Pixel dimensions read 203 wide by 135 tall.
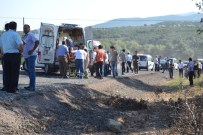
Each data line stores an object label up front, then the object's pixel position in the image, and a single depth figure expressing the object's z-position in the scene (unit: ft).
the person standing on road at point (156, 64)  161.39
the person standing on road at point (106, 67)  91.12
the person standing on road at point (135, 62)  115.03
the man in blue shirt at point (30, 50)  46.55
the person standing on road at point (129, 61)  120.29
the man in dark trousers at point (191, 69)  96.48
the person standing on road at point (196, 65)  106.36
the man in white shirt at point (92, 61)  85.74
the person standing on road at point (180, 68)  131.43
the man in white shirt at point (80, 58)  74.38
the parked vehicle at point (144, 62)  161.38
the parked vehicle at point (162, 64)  166.56
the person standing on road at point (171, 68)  128.16
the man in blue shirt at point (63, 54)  73.82
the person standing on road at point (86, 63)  77.80
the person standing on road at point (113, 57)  84.23
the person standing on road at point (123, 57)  104.88
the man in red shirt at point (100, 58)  76.63
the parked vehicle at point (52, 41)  80.23
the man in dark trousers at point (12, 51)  42.73
